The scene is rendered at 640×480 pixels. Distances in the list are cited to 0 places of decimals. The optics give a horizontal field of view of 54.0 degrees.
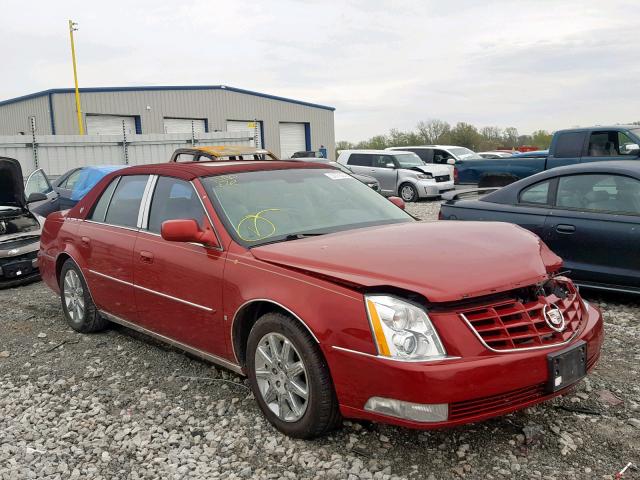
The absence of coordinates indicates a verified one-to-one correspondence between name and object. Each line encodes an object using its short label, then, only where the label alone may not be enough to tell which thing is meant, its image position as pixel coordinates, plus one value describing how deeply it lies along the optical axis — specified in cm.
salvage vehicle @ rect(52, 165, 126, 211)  1126
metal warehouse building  3097
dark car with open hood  791
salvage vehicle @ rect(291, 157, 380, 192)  1659
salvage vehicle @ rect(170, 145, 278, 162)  1156
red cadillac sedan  290
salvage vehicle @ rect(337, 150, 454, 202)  1888
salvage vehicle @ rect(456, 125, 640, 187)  1090
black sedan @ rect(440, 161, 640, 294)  554
